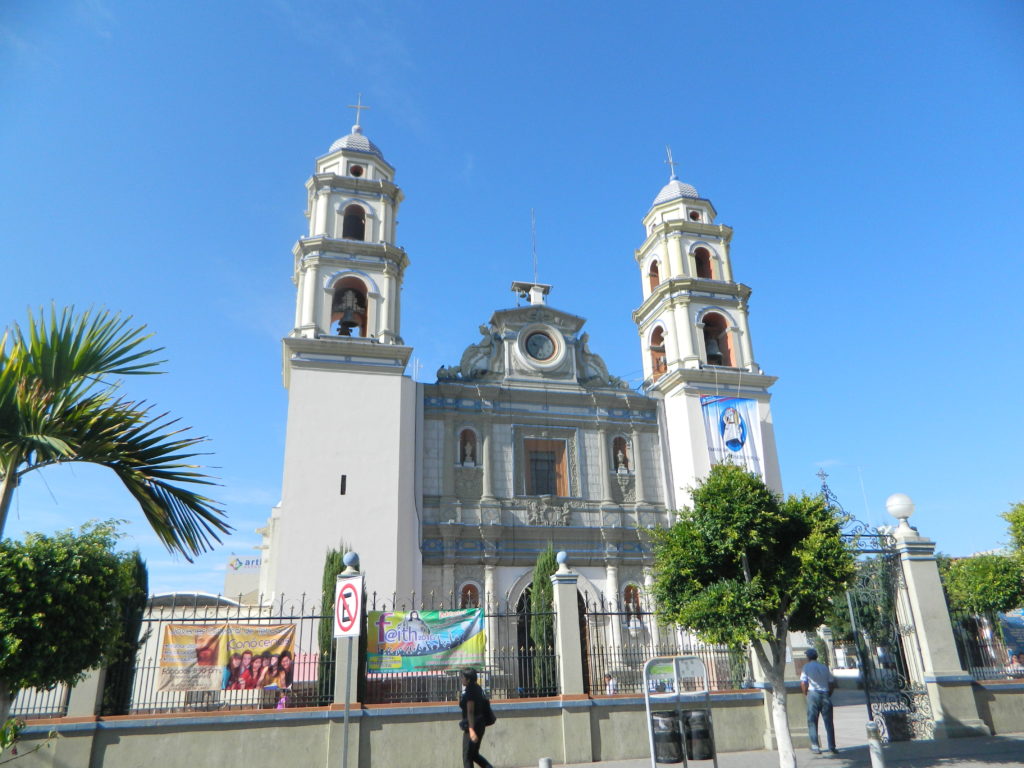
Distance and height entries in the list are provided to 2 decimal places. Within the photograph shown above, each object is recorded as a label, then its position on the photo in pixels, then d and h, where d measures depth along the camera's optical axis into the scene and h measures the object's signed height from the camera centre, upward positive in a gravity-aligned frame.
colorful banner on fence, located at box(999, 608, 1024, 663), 13.79 +0.30
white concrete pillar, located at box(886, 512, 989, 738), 12.14 +0.16
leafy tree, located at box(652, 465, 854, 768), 9.88 +1.22
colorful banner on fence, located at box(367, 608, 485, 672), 11.59 +0.46
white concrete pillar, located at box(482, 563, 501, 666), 19.89 +1.89
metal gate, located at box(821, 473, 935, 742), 12.45 +0.21
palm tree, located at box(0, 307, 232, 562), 6.36 +2.13
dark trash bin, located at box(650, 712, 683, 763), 8.52 -0.80
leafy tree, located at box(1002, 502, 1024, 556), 15.10 +2.47
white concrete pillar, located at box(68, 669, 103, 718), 9.62 -0.21
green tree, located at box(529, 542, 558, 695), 11.86 +0.77
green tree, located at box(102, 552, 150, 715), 10.04 +0.19
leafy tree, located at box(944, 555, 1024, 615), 19.22 +1.71
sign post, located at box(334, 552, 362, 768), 8.19 +0.70
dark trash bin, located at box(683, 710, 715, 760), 8.57 -0.79
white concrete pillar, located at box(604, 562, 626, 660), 20.91 +2.12
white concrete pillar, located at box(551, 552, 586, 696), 11.36 +0.51
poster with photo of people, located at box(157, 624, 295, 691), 11.03 +0.28
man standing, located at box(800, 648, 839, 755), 11.44 -0.52
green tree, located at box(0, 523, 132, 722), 6.55 +0.67
